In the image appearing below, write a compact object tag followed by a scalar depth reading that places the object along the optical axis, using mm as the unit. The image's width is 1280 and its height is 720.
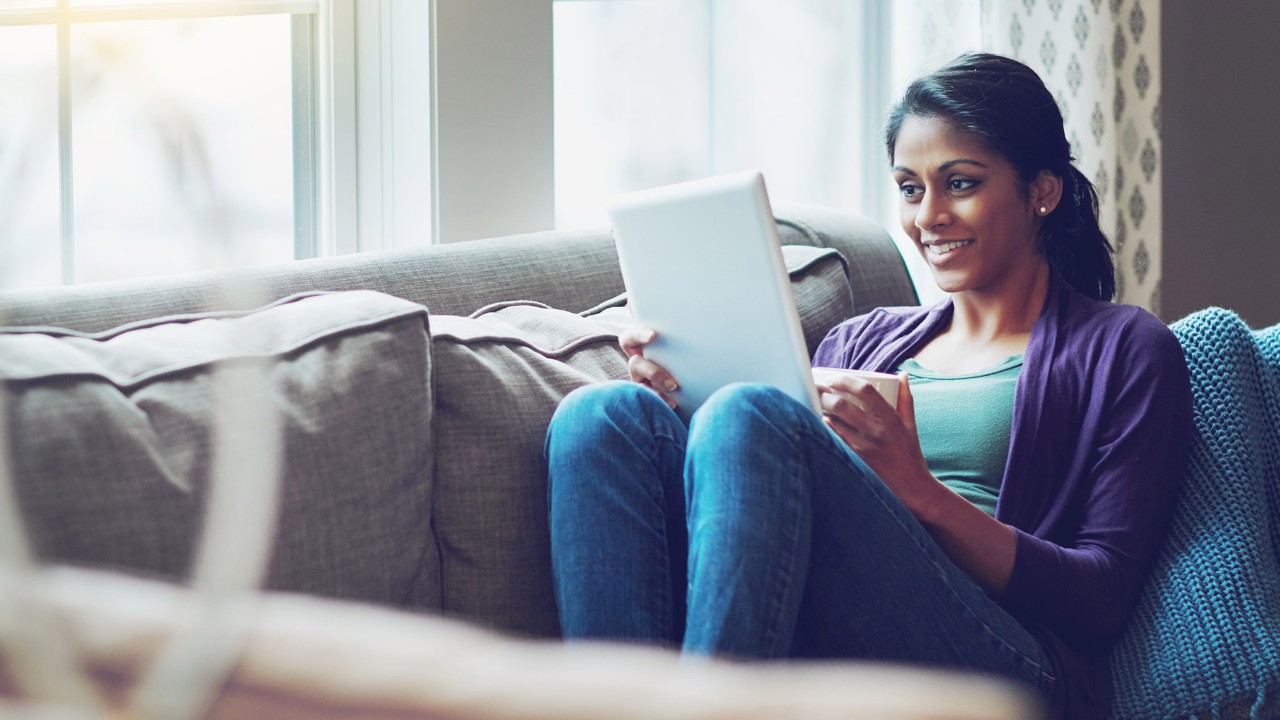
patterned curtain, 4230
